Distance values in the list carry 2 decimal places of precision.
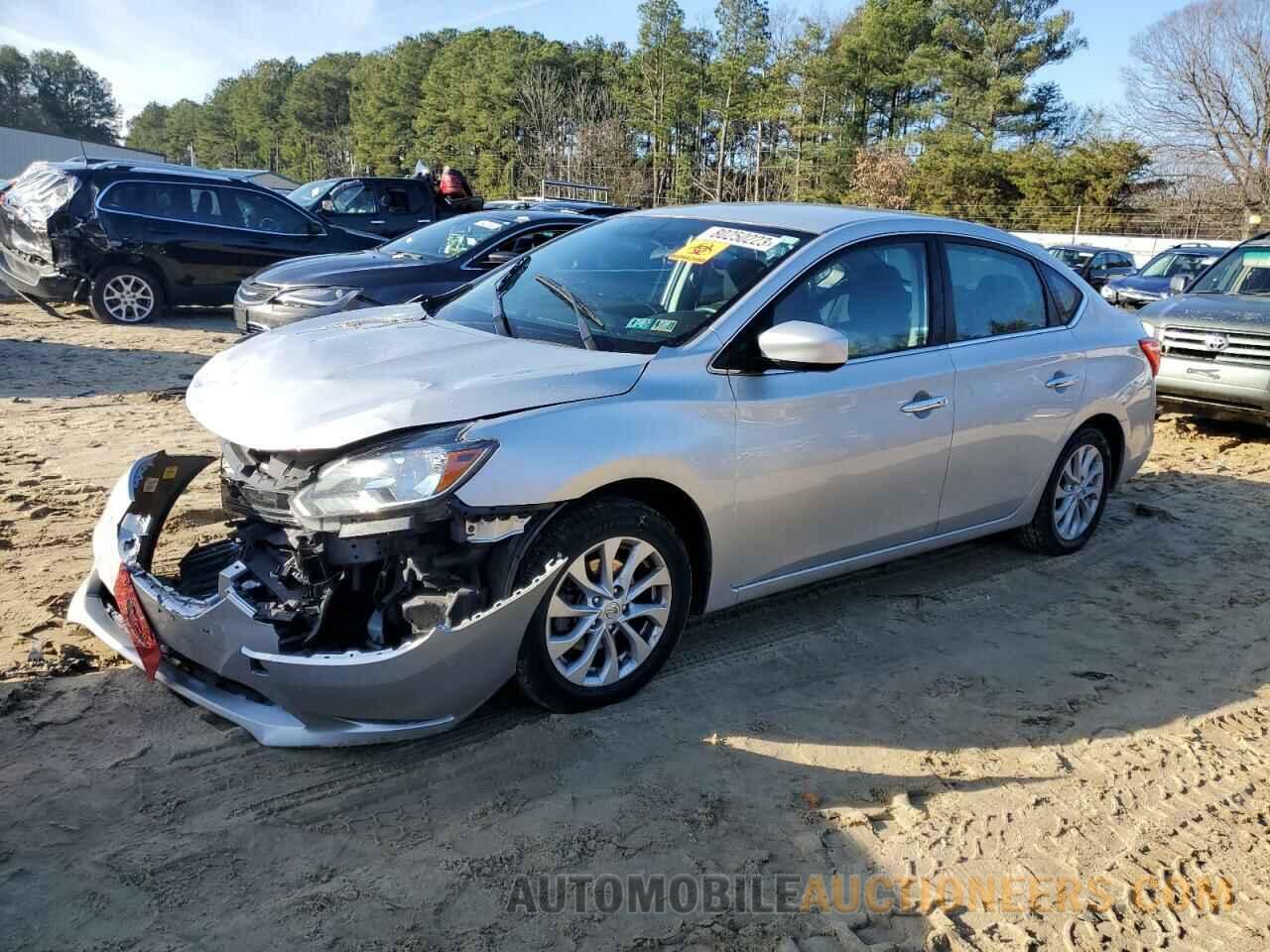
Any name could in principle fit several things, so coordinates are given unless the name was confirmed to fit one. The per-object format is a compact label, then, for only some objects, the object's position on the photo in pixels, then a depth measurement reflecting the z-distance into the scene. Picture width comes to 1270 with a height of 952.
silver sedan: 3.07
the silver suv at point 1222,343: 8.23
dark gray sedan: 8.80
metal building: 56.06
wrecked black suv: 11.08
